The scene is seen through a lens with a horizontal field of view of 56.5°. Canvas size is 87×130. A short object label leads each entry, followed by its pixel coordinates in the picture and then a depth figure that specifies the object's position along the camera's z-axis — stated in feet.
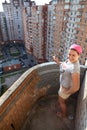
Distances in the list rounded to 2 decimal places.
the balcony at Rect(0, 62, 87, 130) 3.65
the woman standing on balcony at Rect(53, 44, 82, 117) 3.69
